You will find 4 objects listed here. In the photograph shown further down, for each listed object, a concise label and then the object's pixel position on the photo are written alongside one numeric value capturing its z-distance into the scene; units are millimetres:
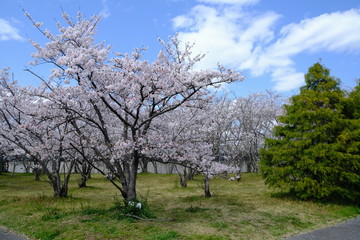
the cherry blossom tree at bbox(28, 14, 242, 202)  7691
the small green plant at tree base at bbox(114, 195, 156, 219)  8164
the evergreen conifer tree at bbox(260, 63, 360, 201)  10812
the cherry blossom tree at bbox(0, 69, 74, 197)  8877
